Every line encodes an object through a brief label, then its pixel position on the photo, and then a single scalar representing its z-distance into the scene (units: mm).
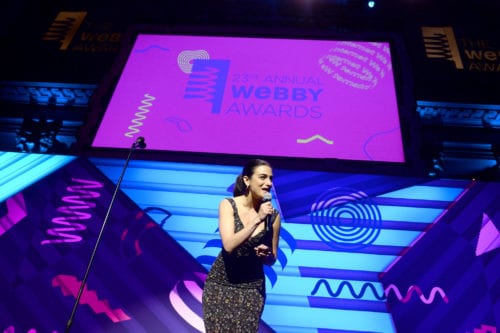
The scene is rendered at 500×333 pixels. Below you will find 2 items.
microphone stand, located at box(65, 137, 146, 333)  2603
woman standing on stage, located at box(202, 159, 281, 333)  1558
